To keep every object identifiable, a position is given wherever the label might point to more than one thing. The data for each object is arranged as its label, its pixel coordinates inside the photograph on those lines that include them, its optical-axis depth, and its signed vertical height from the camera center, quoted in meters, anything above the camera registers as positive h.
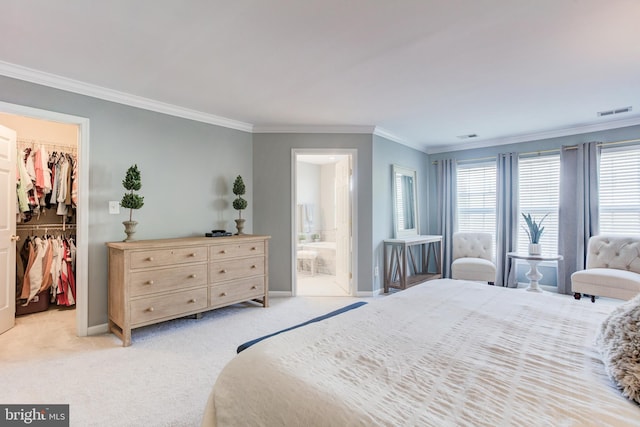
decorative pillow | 0.94 -0.44
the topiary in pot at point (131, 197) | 3.12 +0.16
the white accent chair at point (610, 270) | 3.57 -0.68
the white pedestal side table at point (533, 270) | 4.36 -0.78
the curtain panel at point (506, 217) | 5.01 -0.05
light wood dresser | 2.87 -0.64
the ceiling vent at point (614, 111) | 3.74 +1.24
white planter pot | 4.46 -0.49
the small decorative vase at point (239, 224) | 4.05 -0.13
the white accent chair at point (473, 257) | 4.63 -0.69
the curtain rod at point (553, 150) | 4.19 +0.95
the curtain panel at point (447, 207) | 5.65 +0.12
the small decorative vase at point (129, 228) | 3.13 -0.15
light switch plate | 3.21 +0.06
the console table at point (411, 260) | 4.61 -0.77
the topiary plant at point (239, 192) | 4.02 +0.27
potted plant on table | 4.46 -0.27
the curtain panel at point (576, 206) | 4.37 +0.12
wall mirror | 4.99 +0.20
